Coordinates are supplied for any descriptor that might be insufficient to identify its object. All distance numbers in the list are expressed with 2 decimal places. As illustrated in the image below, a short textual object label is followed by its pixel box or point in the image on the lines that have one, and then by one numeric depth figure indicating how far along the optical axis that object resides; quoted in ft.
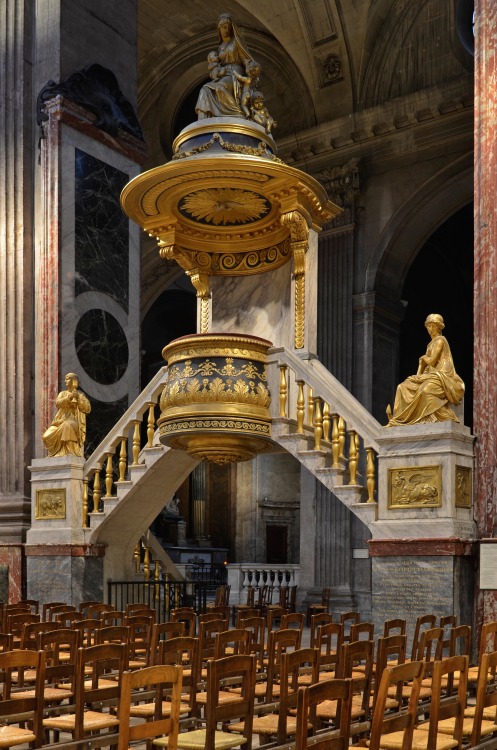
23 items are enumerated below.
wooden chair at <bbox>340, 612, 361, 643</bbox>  28.81
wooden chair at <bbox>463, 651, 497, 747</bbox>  17.76
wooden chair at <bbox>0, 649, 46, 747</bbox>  16.22
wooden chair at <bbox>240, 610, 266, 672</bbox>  24.22
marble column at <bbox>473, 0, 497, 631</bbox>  32.04
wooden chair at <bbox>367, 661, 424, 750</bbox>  14.87
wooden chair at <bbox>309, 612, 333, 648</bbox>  28.21
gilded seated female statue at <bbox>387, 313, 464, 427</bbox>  31.65
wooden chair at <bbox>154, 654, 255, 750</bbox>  15.38
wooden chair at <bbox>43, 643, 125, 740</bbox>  17.31
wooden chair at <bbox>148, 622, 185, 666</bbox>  22.65
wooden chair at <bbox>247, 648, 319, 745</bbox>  16.98
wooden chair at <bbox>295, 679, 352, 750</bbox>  13.52
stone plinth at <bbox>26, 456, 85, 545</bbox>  42.63
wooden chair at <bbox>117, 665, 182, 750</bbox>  14.39
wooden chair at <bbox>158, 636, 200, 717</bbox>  20.26
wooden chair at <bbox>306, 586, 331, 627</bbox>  50.73
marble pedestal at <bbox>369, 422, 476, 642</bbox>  30.76
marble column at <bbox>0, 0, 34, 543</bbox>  46.83
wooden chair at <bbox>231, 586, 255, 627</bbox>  47.37
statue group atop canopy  41.55
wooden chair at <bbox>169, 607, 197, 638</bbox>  28.08
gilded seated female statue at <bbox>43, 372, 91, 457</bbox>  43.01
